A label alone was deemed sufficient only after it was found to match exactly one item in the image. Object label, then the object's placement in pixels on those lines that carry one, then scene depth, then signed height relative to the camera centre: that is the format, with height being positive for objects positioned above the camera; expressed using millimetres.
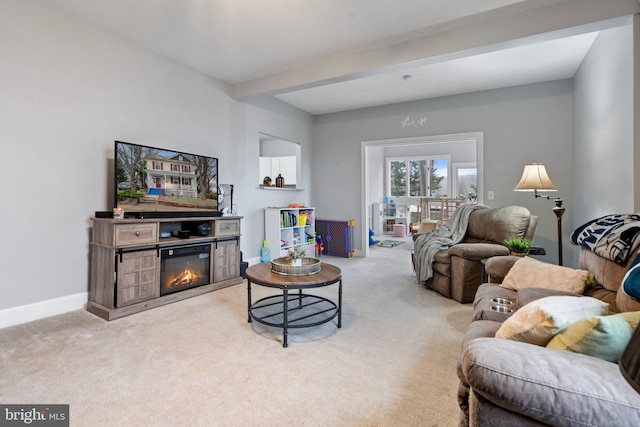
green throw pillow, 928 -352
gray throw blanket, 3736 -279
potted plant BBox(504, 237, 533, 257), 3184 -287
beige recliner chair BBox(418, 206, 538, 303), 3295 -334
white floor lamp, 3529 +430
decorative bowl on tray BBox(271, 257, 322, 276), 2572 -418
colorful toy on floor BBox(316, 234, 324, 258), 6098 -572
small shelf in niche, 5244 +504
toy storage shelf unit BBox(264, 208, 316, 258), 5121 -219
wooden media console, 2883 -472
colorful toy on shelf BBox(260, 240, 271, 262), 5129 -594
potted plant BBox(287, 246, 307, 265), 2820 -344
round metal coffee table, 2352 -818
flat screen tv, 3162 +378
